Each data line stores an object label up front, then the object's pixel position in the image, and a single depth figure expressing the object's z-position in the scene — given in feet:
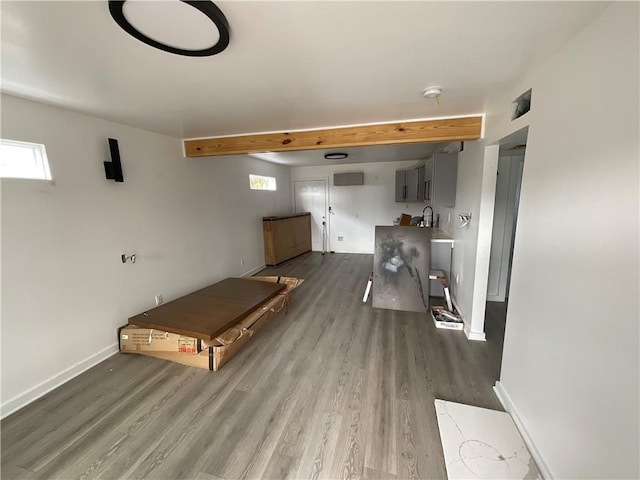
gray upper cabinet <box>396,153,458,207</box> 10.50
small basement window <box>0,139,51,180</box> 5.68
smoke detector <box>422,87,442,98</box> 5.57
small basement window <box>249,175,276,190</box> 16.30
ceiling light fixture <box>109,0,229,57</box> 2.91
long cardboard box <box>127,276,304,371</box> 7.23
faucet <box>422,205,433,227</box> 13.69
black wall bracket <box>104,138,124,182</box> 7.60
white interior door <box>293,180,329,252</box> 21.53
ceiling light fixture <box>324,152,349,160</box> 15.82
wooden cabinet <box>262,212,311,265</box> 17.38
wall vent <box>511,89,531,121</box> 5.30
